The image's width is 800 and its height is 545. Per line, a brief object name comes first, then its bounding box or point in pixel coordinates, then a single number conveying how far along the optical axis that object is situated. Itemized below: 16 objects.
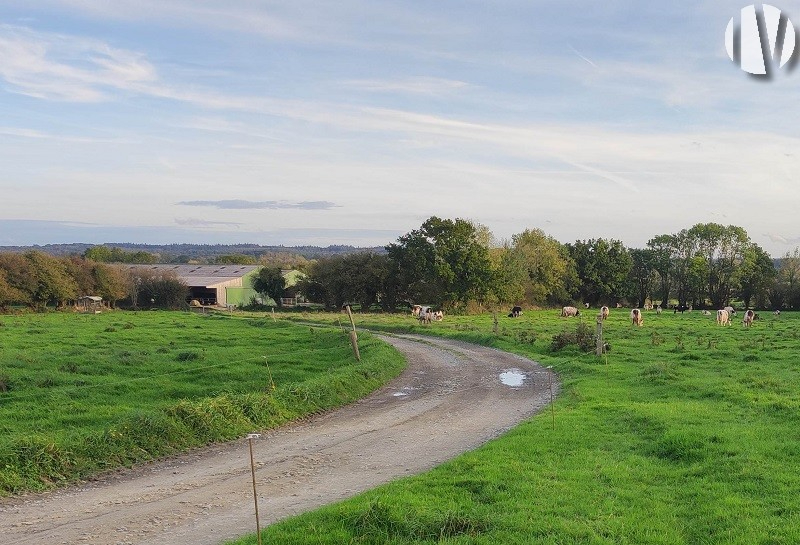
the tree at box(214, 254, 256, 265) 122.94
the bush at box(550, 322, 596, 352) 26.77
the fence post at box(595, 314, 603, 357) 23.28
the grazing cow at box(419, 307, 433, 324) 48.09
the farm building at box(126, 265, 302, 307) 89.44
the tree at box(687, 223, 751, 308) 77.38
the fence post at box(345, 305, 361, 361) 23.61
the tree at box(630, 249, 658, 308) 83.12
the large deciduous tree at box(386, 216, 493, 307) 63.44
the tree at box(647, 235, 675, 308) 81.81
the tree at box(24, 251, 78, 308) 66.25
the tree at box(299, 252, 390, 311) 68.31
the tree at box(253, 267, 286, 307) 84.19
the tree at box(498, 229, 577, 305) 73.62
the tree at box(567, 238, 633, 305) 80.06
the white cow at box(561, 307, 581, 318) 56.53
